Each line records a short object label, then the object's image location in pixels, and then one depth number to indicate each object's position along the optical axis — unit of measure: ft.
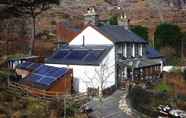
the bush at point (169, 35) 189.72
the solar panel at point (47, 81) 113.19
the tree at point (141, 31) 198.41
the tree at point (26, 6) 141.08
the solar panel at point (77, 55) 129.90
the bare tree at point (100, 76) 120.16
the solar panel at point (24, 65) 132.75
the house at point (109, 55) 126.82
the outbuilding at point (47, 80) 110.76
